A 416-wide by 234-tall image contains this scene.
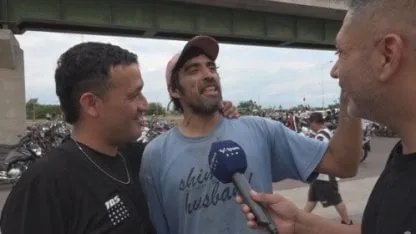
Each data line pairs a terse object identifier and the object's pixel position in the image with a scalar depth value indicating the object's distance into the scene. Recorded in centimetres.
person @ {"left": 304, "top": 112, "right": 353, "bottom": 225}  645
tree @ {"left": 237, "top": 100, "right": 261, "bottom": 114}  6496
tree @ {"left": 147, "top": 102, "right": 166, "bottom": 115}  4523
